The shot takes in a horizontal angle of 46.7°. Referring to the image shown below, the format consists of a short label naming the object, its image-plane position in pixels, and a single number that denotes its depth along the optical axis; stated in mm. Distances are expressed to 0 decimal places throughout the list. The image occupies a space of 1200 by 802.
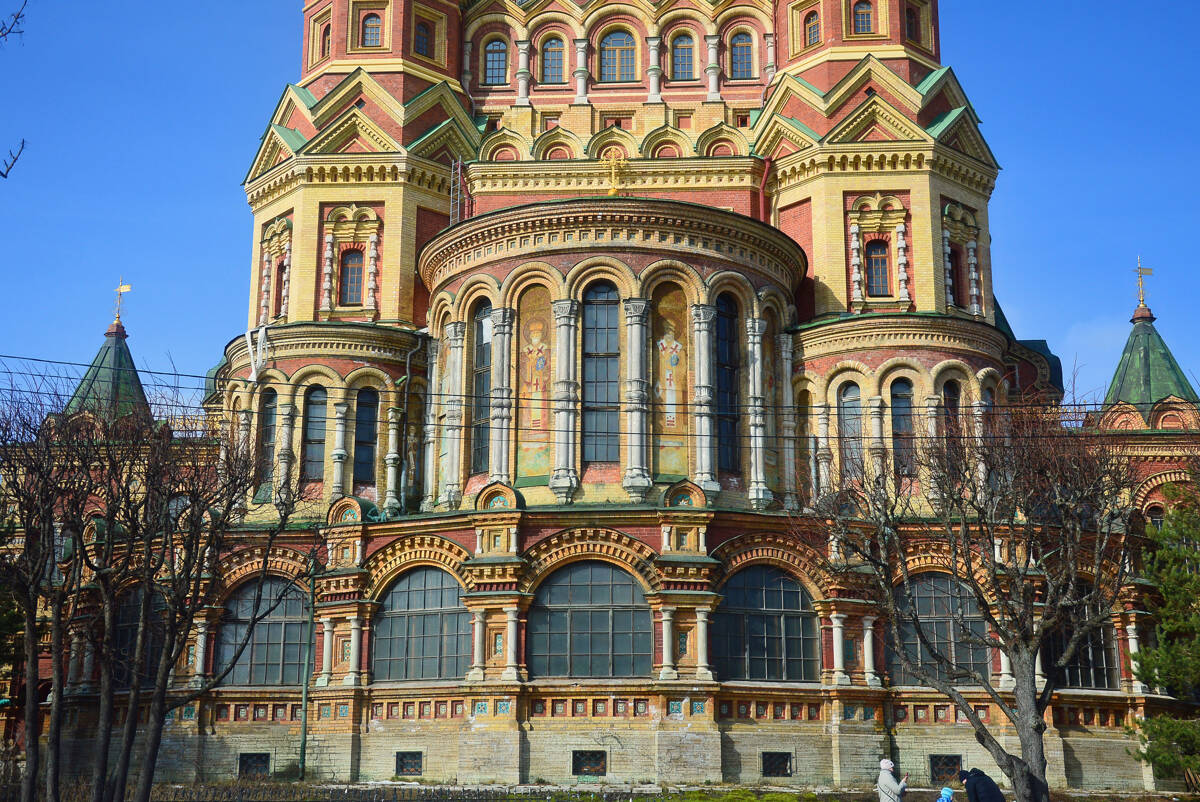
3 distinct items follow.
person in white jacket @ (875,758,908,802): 22188
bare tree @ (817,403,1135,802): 28719
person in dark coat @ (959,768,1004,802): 19969
